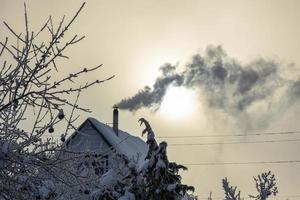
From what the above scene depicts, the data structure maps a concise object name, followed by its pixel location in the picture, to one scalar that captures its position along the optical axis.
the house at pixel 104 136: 53.95
